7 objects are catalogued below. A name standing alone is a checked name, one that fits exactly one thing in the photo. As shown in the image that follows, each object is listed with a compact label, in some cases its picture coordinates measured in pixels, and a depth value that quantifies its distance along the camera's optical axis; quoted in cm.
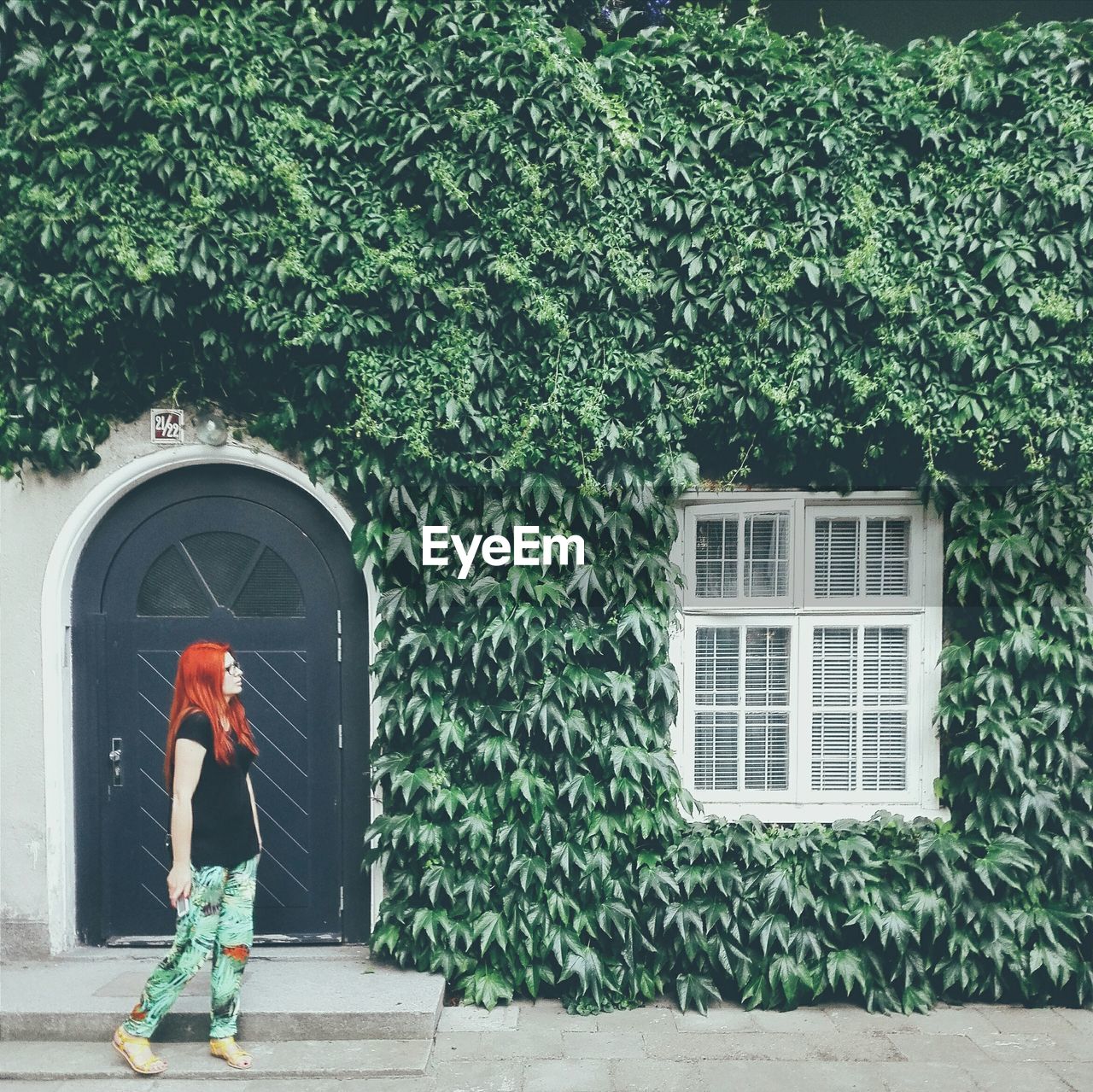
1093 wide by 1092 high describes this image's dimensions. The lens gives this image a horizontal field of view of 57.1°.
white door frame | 541
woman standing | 435
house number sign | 546
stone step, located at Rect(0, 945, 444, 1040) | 472
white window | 555
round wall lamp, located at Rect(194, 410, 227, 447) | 541
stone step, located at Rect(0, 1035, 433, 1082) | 445
